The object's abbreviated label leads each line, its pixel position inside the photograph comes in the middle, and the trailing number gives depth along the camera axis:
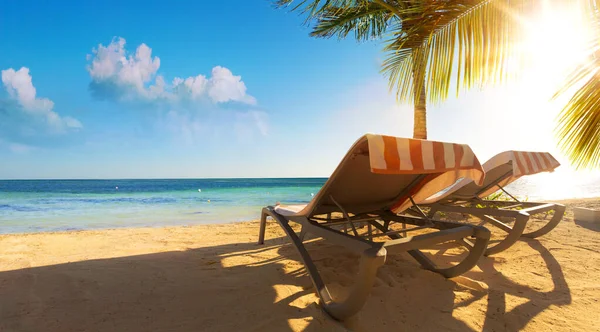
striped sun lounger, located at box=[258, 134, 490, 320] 1.64
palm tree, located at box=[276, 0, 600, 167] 2.32
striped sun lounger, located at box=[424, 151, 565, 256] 3.53
